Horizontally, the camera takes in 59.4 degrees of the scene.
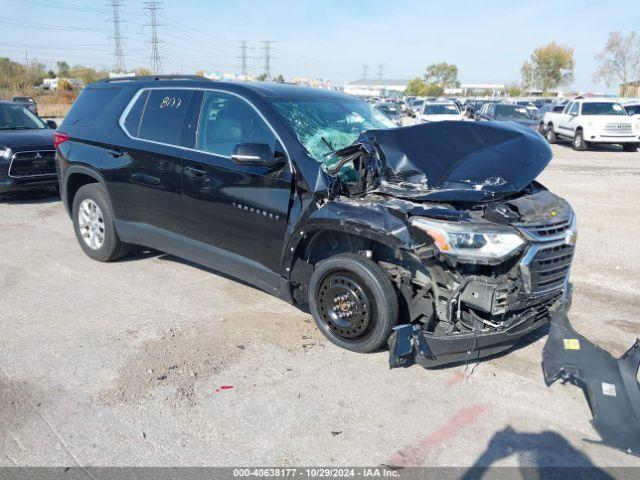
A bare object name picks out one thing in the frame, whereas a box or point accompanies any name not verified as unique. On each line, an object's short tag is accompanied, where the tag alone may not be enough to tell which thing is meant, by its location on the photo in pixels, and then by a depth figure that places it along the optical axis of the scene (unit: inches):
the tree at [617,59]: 2412.8
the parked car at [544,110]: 985.7
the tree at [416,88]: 4124.0
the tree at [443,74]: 4505.9
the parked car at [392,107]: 1391.5
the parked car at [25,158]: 360.2
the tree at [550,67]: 3053.6
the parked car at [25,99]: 1328.7
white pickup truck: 768.9
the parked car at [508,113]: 862.6
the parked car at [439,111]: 943.7
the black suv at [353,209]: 143.5
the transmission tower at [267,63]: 2824.8
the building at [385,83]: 4800.0
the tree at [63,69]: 3513.8
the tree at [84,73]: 3034.7
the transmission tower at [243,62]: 2694.4
